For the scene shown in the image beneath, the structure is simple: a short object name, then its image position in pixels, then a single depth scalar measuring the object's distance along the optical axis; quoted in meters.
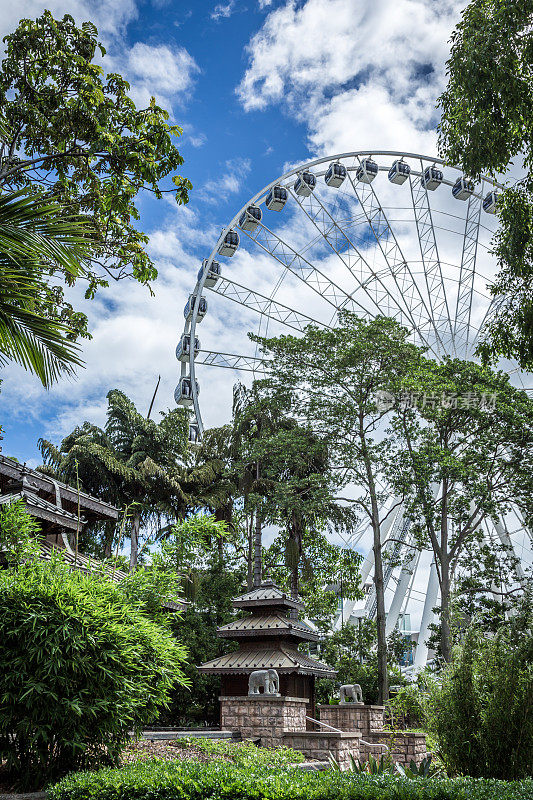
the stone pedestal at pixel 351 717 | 16.38
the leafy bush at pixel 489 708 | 8.31
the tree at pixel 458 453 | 26.22
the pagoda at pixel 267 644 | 14.92
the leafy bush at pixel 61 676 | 7.66
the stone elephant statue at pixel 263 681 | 12.02
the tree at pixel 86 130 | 9.30
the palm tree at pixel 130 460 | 32.28
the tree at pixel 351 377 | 27.77
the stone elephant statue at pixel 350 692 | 17.19
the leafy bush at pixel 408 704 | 10.81
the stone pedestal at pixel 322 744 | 11.03
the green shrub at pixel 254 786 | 5.81
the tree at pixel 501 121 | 9.73
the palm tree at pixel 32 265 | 6.00
